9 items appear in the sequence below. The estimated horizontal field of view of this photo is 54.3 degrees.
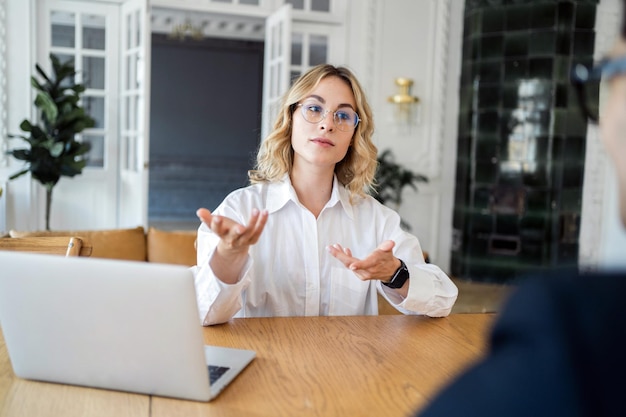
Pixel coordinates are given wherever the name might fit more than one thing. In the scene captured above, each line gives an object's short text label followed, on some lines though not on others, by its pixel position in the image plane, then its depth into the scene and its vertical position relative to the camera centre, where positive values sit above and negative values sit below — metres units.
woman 1.70 -0.21
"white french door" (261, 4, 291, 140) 5.53 +0.86
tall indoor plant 5.00 +0.06
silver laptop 0.95 -0.29
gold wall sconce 6.18 +0.48
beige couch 3.00 -0.50
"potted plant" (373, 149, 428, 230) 6.08 -0.26
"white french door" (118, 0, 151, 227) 5.30 +0.28
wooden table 1.01 -0.43
